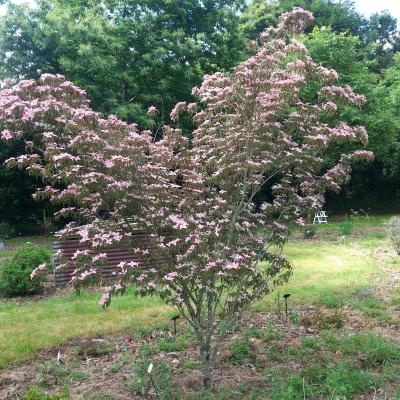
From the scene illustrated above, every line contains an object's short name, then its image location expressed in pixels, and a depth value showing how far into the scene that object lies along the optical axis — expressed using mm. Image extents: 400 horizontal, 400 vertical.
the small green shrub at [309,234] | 11117
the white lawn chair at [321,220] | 15541
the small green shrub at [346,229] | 11762
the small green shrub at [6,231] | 14039
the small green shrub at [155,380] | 3193
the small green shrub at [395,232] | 8164
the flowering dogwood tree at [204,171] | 2994
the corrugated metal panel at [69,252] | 6464
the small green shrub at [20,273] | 6145
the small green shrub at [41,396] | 2889
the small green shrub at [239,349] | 3869
